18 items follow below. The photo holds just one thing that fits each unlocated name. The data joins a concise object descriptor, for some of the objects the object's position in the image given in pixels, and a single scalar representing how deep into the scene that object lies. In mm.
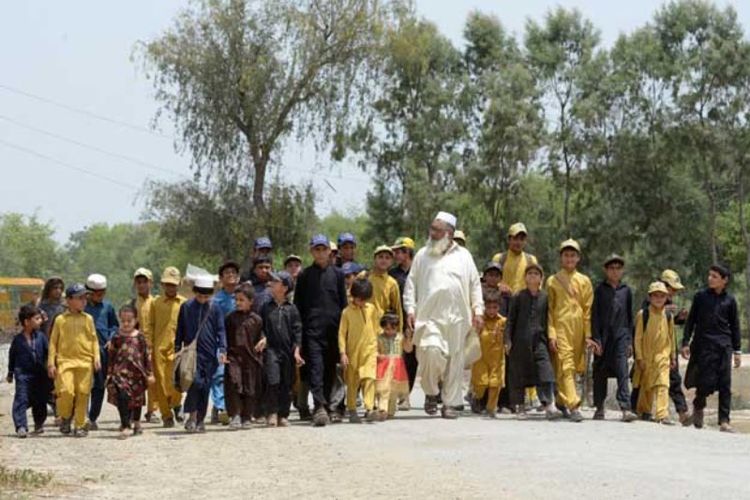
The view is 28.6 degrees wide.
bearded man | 14680
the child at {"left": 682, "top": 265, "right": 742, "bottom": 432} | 15023
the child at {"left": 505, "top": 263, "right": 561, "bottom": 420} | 14953
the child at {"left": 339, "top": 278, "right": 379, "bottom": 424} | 14414
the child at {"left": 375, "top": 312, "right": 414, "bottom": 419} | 14547
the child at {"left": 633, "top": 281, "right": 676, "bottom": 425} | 14852
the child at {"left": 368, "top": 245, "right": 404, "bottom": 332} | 15258
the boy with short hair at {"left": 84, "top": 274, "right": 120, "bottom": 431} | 14930
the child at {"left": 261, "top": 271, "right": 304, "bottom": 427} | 14320
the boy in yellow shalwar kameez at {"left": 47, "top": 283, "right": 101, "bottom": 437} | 13898
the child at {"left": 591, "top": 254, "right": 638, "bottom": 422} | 14820
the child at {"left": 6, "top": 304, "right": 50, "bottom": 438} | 14266
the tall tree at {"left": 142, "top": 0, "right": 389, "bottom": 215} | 41781
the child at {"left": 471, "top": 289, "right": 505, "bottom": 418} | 15273
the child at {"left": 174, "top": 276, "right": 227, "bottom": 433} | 13891
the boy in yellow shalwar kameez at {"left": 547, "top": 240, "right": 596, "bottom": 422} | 14875
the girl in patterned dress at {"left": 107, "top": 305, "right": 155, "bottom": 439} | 13742
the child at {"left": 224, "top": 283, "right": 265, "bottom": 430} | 14172
